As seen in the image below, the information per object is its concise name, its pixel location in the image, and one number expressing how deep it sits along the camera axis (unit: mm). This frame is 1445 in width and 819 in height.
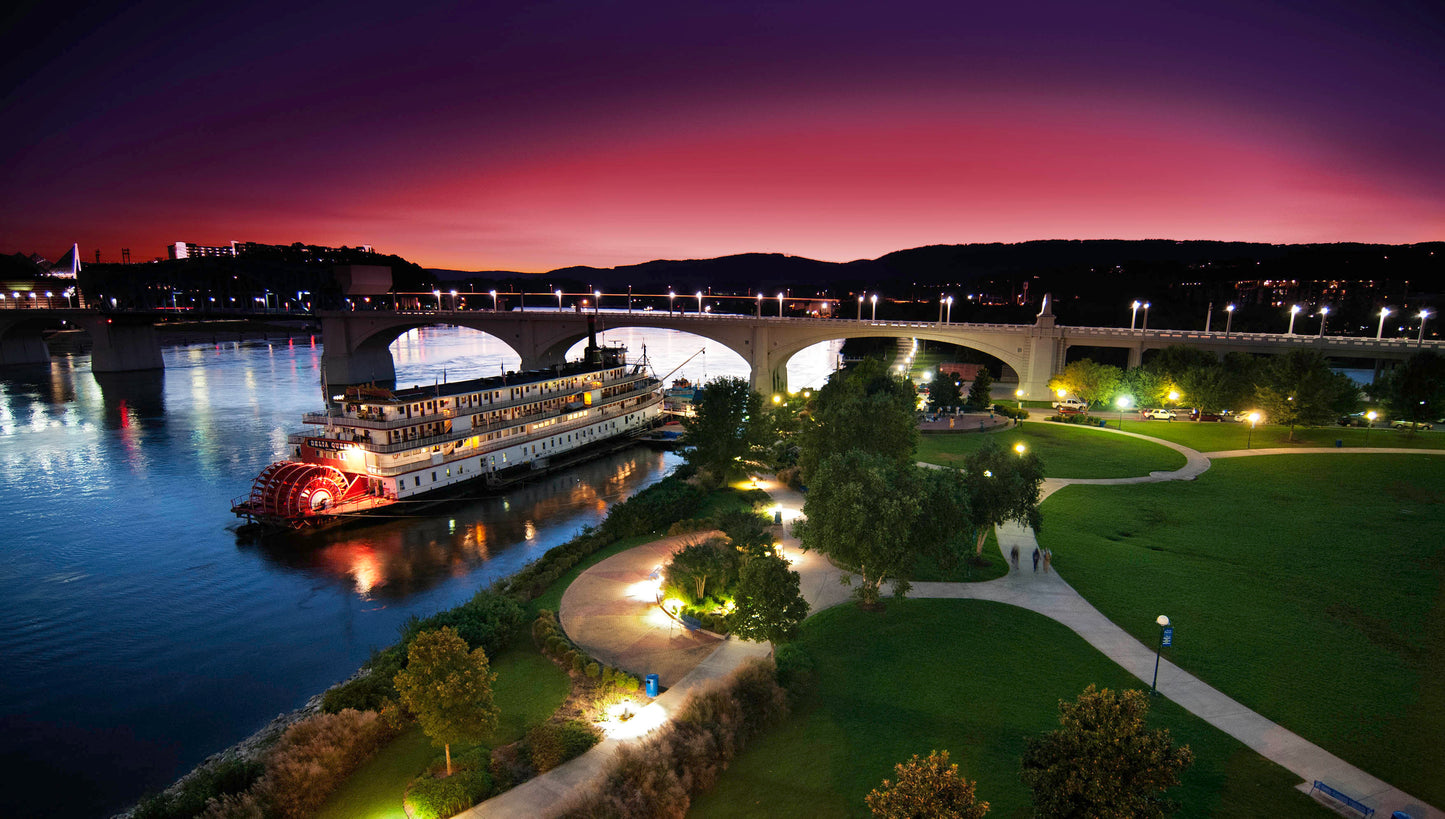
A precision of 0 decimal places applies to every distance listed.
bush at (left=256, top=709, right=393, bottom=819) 16828
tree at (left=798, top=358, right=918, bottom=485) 36969
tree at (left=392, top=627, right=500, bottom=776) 16516
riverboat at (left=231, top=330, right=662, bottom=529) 42719
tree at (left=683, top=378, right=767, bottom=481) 44844
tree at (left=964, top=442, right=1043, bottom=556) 28500
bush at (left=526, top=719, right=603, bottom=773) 17344
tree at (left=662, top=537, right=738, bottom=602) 25438
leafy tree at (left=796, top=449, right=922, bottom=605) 23734
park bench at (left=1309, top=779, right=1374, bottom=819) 14586
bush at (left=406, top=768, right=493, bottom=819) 15711
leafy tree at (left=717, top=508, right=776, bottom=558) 24781
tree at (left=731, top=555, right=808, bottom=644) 21031
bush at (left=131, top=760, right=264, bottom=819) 16969
